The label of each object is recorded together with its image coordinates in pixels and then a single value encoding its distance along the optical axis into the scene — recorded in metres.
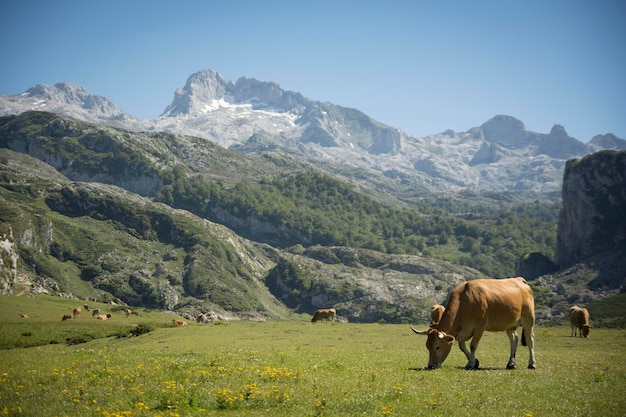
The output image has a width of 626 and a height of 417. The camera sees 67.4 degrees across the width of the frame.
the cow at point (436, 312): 52.84
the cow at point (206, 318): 99.25
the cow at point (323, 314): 103.88
